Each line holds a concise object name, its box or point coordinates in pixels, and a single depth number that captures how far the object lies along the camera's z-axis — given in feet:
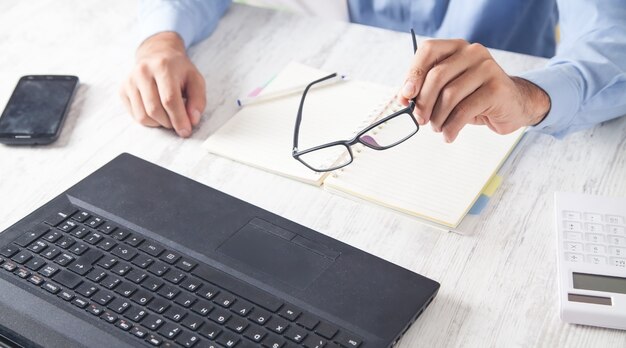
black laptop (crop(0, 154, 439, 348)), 2.38
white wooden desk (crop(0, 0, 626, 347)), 2.55
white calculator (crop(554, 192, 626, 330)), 2.43
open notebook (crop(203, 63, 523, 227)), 2.93
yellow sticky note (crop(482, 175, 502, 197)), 2.99
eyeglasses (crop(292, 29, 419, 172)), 3.10
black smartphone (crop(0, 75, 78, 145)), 3.34
